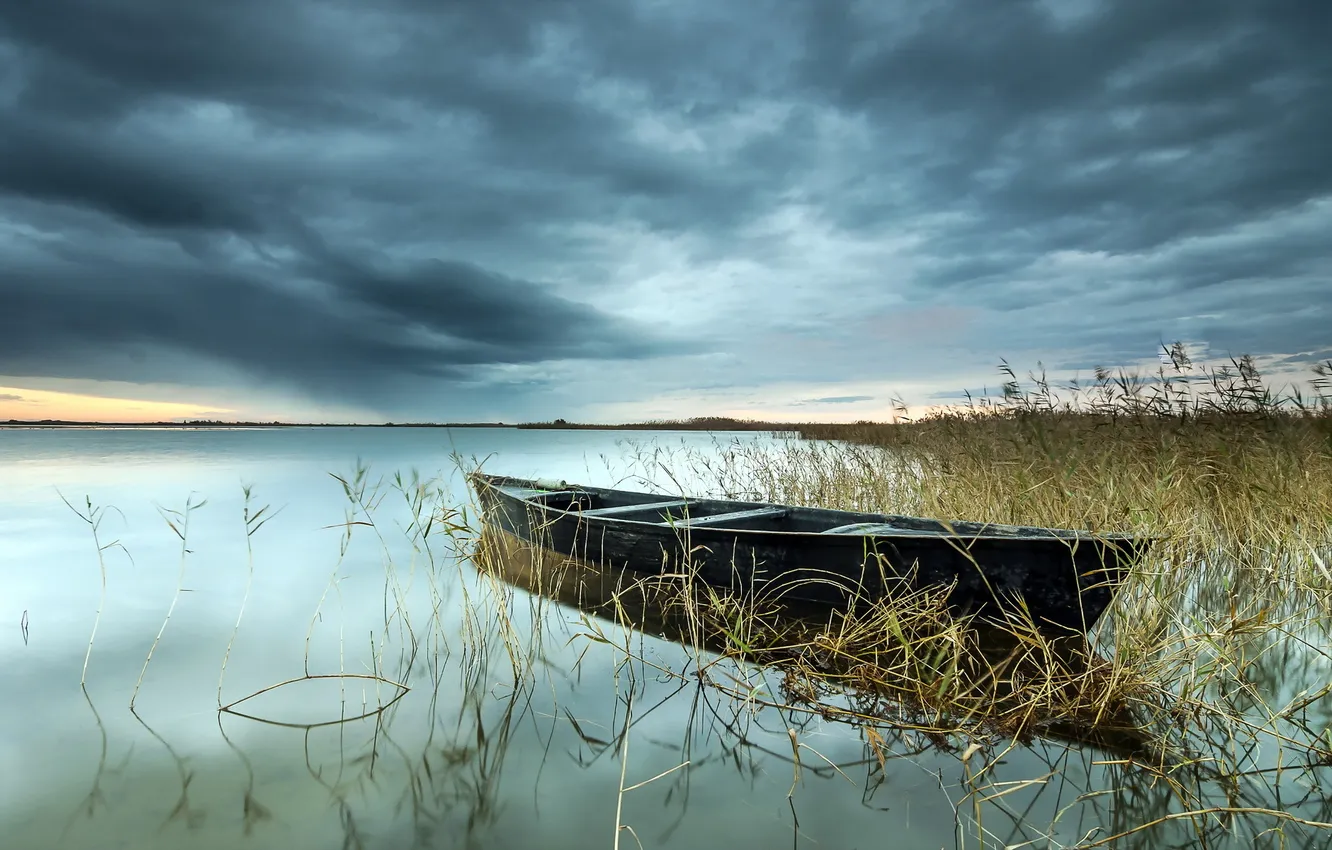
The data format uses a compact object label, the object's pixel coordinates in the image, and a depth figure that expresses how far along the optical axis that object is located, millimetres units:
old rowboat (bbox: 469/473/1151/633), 4340
